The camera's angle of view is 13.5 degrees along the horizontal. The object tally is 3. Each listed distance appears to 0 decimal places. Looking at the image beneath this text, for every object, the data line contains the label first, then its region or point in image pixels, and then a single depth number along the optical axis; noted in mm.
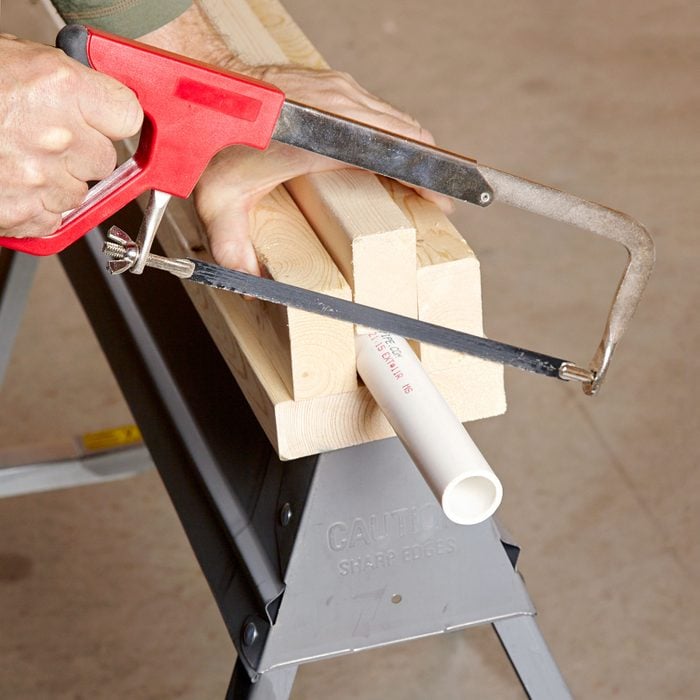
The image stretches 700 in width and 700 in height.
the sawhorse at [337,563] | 1999
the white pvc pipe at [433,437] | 1863
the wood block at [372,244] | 1934
